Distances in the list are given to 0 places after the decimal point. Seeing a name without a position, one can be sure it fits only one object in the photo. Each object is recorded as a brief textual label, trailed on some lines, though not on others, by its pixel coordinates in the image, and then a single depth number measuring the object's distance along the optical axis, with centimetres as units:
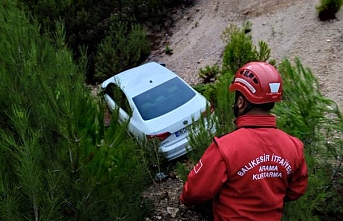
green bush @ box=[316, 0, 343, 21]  1134
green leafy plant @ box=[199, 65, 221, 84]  1053
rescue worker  302
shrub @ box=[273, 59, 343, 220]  491
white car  769
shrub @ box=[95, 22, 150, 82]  1191
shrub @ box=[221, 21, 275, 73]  942
